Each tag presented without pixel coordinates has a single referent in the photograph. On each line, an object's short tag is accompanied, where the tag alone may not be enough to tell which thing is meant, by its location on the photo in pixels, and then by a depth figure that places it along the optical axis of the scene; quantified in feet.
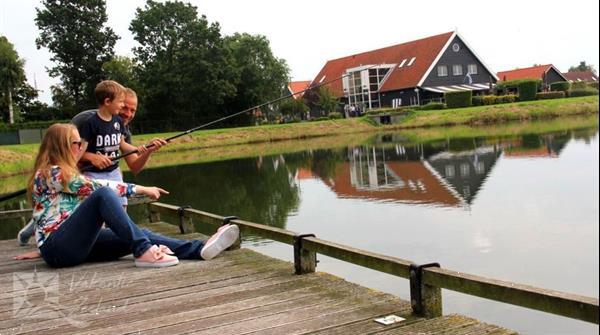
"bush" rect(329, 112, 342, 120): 164.45
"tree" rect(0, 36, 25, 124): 136.46
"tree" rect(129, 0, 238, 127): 149.07
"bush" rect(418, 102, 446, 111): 148.15
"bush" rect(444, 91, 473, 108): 144.36
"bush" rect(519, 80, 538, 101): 143.13
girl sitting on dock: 13.62
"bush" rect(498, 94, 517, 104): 138.72
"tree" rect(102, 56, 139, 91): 146.61
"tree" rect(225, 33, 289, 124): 164.45
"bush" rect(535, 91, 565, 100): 124.86
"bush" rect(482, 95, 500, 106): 141.37
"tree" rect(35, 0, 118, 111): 147.64
